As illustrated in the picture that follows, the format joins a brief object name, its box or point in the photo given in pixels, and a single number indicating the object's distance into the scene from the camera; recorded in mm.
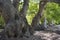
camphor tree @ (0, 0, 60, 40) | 2748
